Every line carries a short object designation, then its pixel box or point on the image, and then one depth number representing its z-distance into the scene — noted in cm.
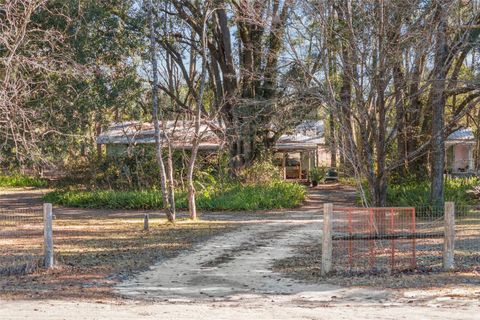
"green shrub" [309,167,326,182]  4241
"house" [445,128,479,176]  4325
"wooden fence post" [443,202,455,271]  1156
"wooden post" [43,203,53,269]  1175
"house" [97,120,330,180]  3008
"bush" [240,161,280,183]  3189
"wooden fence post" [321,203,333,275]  1130
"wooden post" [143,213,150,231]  1988
